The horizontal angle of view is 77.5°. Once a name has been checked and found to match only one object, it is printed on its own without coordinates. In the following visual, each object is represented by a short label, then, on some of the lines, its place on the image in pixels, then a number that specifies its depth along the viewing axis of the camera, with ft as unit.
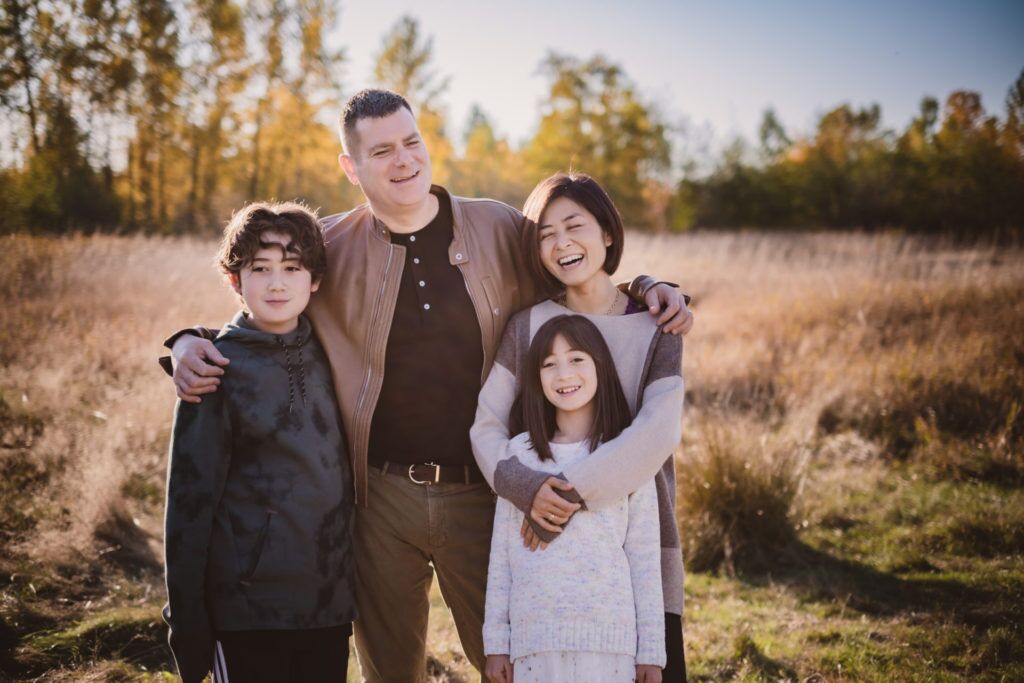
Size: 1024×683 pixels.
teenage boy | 6.69
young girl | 6.75
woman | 6.91
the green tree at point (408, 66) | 73.51
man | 8.46
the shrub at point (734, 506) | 15.20
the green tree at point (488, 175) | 81.92
